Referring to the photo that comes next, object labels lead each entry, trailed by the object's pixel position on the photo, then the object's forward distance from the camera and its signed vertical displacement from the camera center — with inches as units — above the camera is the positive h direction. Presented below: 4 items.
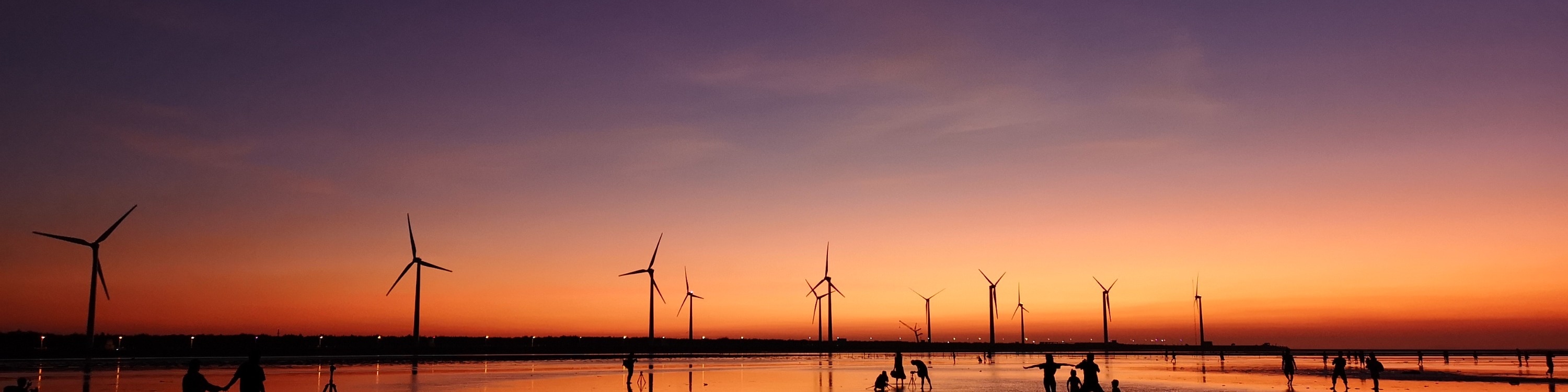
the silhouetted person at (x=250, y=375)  1005.8 -39.7
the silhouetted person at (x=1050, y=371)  1544.0 -68.7
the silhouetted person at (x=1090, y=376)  1411.2 -68.9
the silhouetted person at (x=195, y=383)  978.7 -44.9
